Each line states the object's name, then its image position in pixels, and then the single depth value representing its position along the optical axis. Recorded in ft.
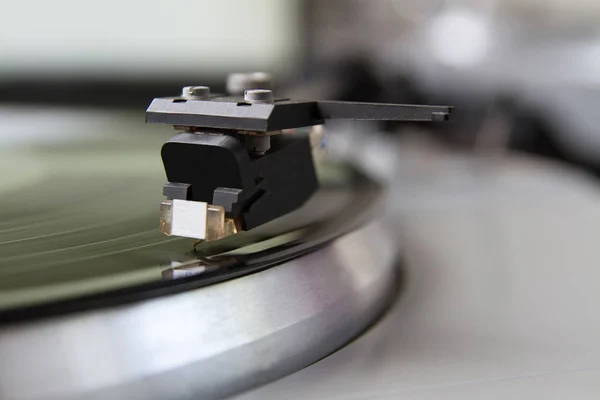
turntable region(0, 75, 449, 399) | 0.64
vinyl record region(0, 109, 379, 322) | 0.65
